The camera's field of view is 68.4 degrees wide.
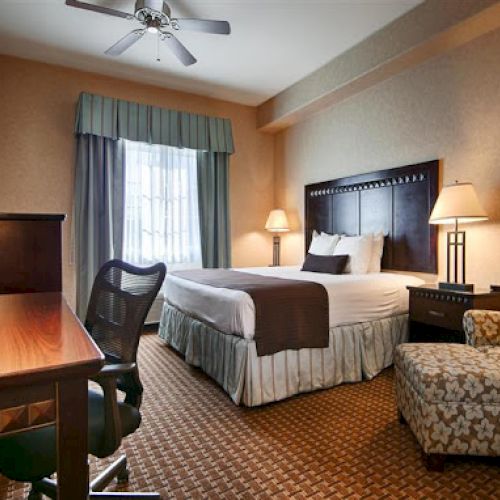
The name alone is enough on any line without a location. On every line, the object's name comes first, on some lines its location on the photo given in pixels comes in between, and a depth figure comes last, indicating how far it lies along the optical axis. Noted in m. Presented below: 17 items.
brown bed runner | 2.46
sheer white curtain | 4.52
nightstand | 2.52
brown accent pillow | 3.60
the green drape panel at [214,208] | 4.92
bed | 2.49
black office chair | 1.12
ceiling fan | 2.67
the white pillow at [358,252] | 3.60
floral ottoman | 1.72
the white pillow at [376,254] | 3.66
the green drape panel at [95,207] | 4.15
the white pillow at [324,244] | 4.04
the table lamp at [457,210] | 2.65
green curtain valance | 4.12
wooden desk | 0.75
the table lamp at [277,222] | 5.07
